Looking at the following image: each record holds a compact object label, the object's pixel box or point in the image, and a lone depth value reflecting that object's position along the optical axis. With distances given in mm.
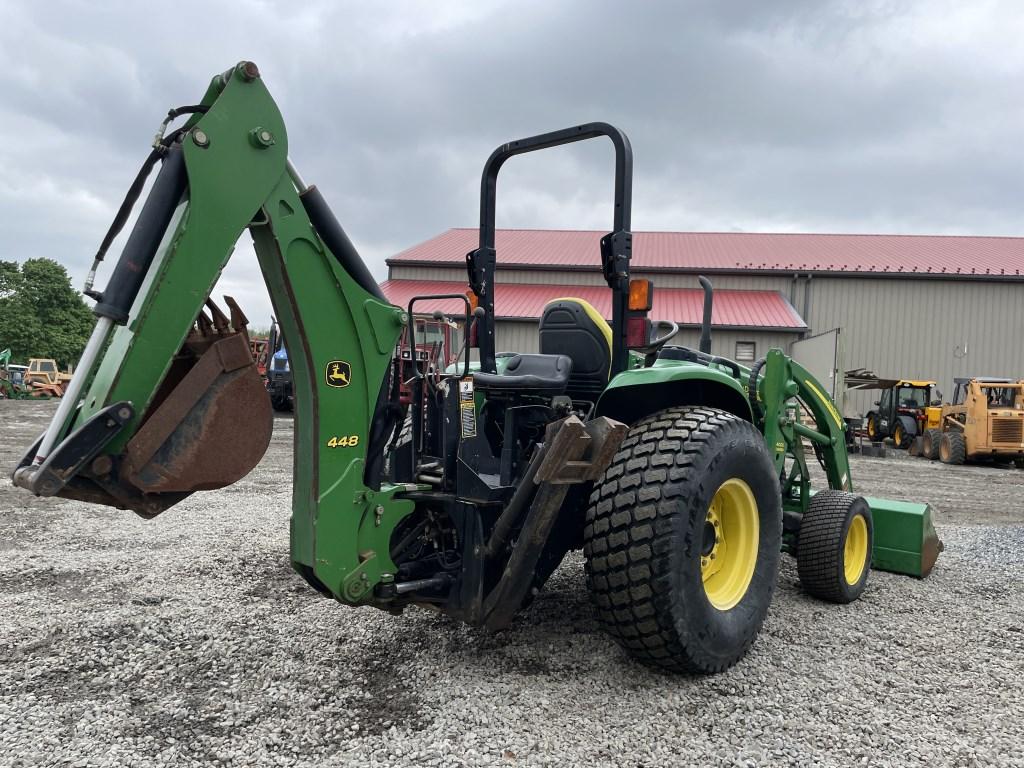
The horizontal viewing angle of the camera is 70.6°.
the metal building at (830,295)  21297
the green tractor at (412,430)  2188
